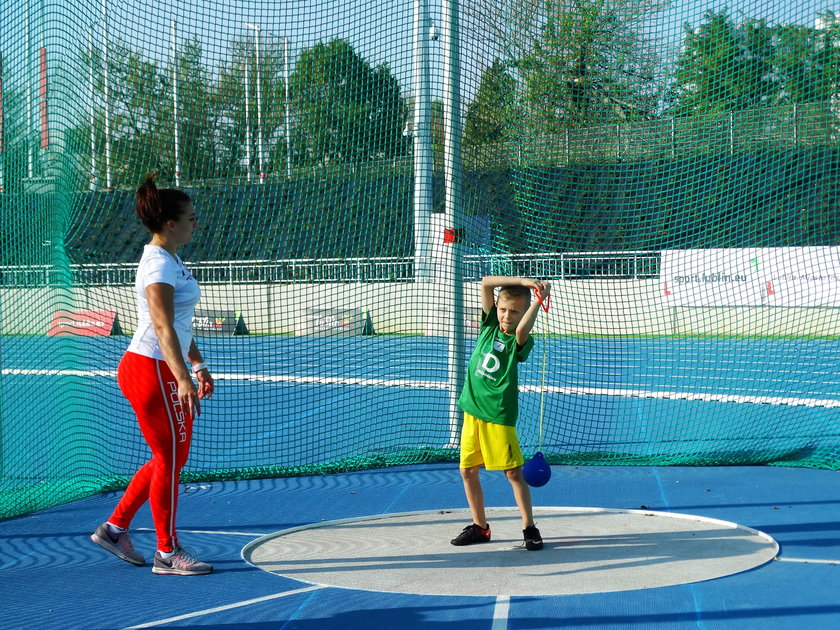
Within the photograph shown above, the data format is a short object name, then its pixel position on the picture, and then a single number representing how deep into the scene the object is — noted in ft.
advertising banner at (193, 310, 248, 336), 59.41
